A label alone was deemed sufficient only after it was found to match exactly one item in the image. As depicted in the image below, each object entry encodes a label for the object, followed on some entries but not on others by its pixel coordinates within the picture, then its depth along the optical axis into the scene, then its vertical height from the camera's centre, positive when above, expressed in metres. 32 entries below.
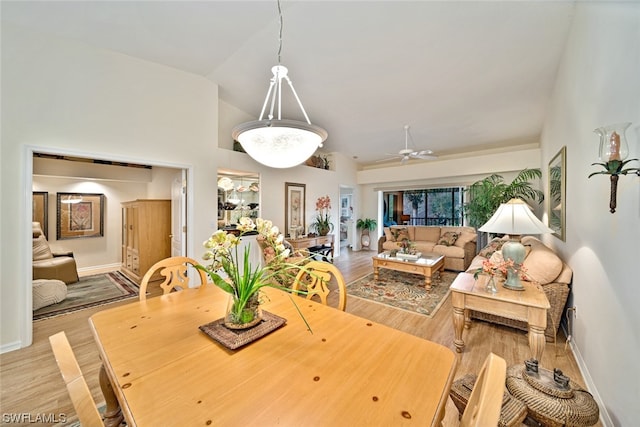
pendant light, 1.49 +0.47
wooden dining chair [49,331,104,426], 0.57 -0.44
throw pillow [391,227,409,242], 5.93 -0.52
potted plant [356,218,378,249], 7.63 -0.47
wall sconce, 1.27 +0.33
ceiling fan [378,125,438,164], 4.25 +1.05
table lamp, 2.10 -0.13
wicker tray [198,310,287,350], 1.09 -0.58
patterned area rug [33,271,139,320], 3.11 -1.27
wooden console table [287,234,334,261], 5.08 -0.69
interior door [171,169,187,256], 3.70 -0.04
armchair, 3.68 -0.83
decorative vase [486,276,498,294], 2.08 -0.66
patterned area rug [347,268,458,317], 3.28 -1.24
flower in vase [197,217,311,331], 1.19 -0.34
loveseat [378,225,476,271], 5.11 -0.67
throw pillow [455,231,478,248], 5.27 -0.56
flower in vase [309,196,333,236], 5.96 -0.16
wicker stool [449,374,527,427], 1.25 -1.05
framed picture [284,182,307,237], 5.36 +0.15
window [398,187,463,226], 6.74 +0.20
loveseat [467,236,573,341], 2.32 -0.65
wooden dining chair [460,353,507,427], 0.56 -0.46
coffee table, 3.82 -0.87
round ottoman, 3.08 -1.09
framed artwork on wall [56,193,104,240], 4.93 -0.09
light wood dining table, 0.72 -0.60
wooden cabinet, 4.39 -0.43
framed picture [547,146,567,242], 2.75 +0.27
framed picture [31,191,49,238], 4.63 +0.03
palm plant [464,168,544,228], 4.93 +0.43
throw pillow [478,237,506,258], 3.82 -0.57
